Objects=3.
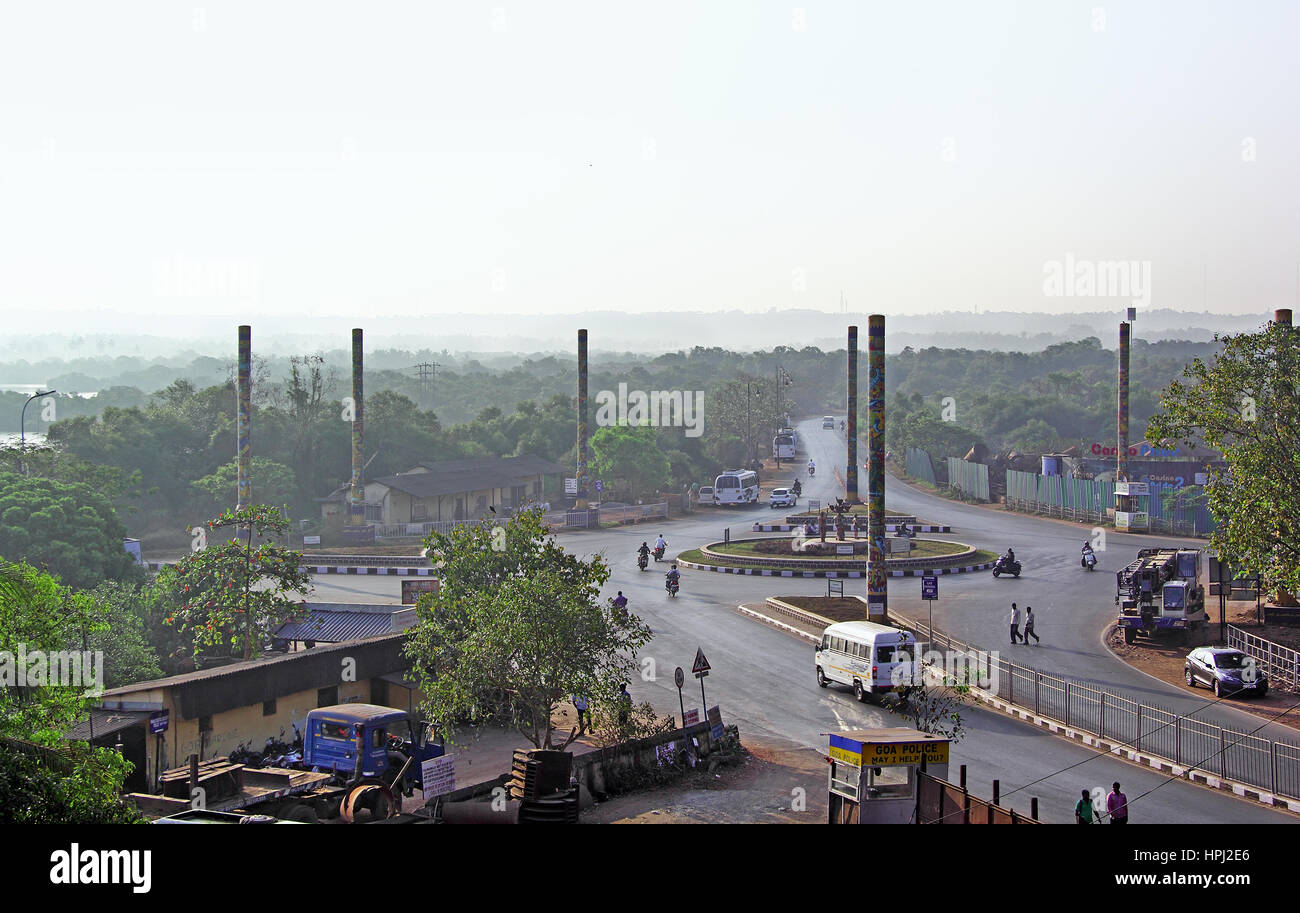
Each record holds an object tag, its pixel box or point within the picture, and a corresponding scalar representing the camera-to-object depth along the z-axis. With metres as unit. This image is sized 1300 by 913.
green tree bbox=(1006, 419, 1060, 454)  115.75
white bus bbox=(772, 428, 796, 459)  106.94
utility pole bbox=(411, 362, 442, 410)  169.41
